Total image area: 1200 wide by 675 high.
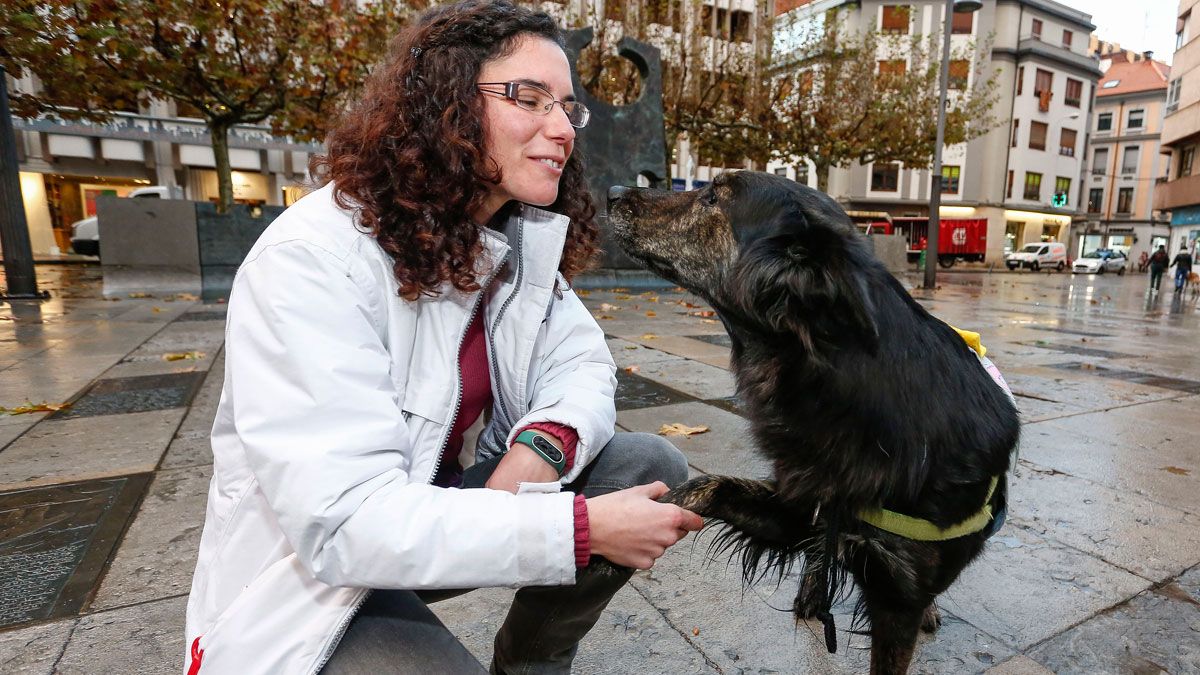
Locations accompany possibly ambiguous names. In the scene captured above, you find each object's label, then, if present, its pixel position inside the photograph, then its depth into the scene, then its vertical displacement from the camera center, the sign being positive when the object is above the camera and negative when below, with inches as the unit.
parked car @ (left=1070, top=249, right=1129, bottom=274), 1385.3 -83.8
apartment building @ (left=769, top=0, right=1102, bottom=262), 1514.5 +222.8
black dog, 58.9 -19.7
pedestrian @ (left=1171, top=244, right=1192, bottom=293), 731.4 -49.6
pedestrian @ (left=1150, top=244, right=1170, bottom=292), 787.4 -52.1
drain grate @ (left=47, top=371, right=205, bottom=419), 147.3 -42.6
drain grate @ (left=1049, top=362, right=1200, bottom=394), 206.8 -52.0
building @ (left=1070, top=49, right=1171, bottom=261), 2043.6 +213.2
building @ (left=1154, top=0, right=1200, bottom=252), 1186.0 +168.2
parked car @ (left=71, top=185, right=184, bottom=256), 743.1 -12.9
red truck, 1362.0 -35.1
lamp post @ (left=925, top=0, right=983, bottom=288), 616.4 +38.6
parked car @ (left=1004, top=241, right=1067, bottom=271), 1396.4 -71.1
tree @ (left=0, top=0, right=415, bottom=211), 351.3 +101.2
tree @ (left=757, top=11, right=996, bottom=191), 765.9 +141.1
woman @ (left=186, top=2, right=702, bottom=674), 41.6 -14.1
